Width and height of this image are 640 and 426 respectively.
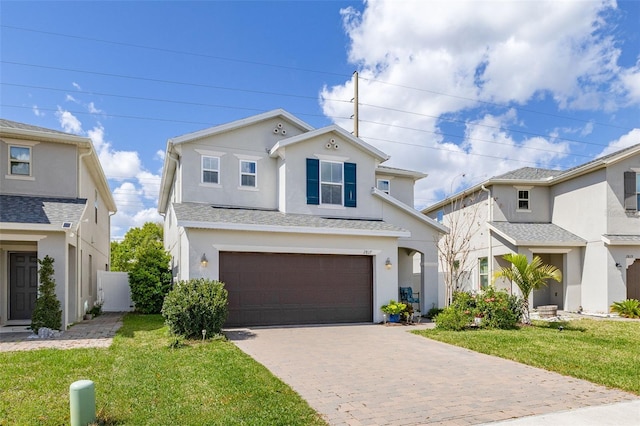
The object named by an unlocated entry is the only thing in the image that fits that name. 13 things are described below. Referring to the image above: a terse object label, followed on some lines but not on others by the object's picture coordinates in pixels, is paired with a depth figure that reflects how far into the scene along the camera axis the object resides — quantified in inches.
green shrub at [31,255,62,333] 456.1
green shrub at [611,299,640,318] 689.6
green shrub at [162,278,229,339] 441.4
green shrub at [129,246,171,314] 692.7
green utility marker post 197.2
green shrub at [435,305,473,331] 519.5
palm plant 563.5
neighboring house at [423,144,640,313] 733.9
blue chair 656.4
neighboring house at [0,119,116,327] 486.6
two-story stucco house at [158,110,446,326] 534.0
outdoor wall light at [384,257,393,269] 602.9
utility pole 880.3
